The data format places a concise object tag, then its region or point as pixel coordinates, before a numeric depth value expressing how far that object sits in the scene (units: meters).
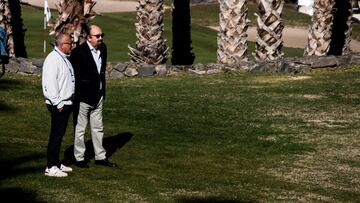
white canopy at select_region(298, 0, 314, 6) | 68.56
